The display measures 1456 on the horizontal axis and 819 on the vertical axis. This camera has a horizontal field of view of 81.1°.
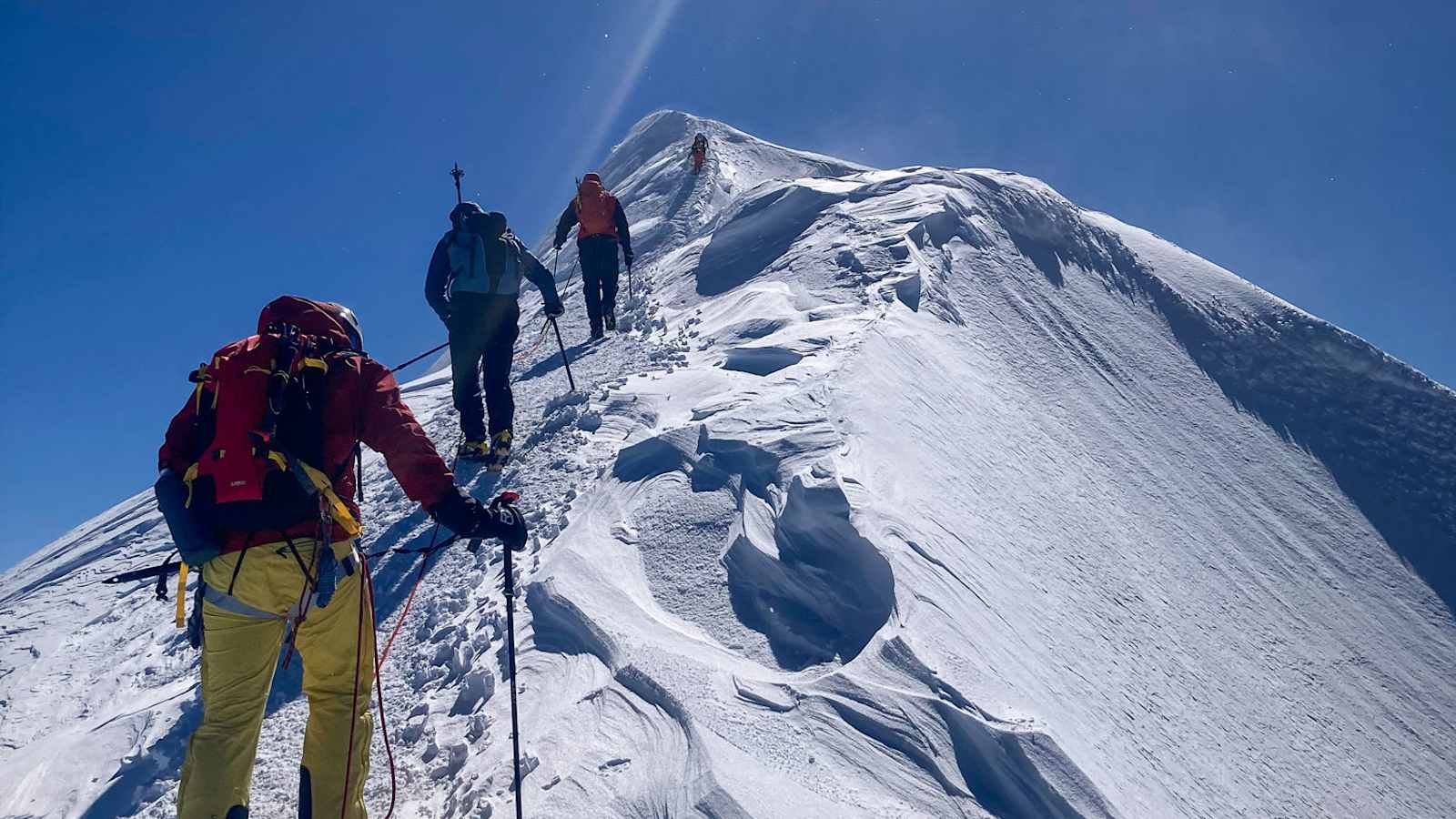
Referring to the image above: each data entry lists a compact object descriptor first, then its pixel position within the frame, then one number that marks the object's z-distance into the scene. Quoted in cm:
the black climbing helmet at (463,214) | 734
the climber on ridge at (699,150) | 1996
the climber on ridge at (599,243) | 1133
